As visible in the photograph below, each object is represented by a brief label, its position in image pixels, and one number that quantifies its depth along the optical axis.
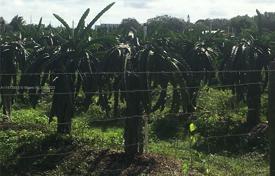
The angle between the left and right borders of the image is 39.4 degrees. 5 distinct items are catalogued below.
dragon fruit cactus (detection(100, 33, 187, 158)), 5.54
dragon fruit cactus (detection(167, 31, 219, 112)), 9.01
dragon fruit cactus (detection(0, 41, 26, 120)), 6.65
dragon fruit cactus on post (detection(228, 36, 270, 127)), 8.19
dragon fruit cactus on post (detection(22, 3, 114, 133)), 5.99
